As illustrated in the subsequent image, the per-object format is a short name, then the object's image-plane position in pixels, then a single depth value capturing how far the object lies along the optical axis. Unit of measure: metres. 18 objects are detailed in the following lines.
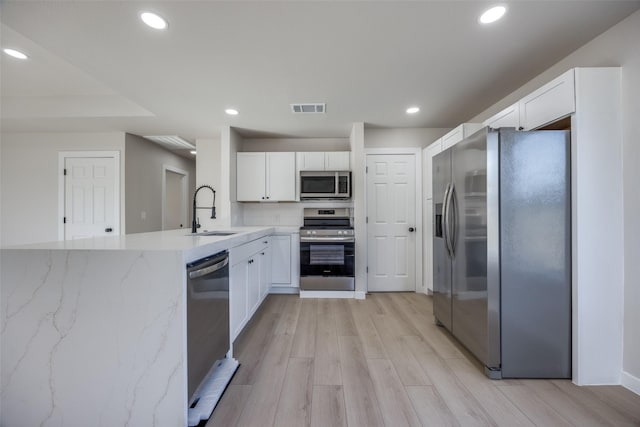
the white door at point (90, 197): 3.98
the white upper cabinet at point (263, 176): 3.92
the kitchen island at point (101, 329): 1.26
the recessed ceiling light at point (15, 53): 2.27
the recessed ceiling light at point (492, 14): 1.56
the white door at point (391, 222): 3.84
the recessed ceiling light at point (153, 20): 1.61
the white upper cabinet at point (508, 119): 2.13
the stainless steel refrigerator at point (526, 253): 1.75
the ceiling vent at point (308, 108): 2.95
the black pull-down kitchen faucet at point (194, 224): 2.44
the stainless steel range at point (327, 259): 3.53
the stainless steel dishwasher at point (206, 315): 1.35
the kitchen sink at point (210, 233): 2.33
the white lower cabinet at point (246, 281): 2.10
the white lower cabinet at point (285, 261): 3.72
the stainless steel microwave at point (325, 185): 3.73
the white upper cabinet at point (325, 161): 3.88
